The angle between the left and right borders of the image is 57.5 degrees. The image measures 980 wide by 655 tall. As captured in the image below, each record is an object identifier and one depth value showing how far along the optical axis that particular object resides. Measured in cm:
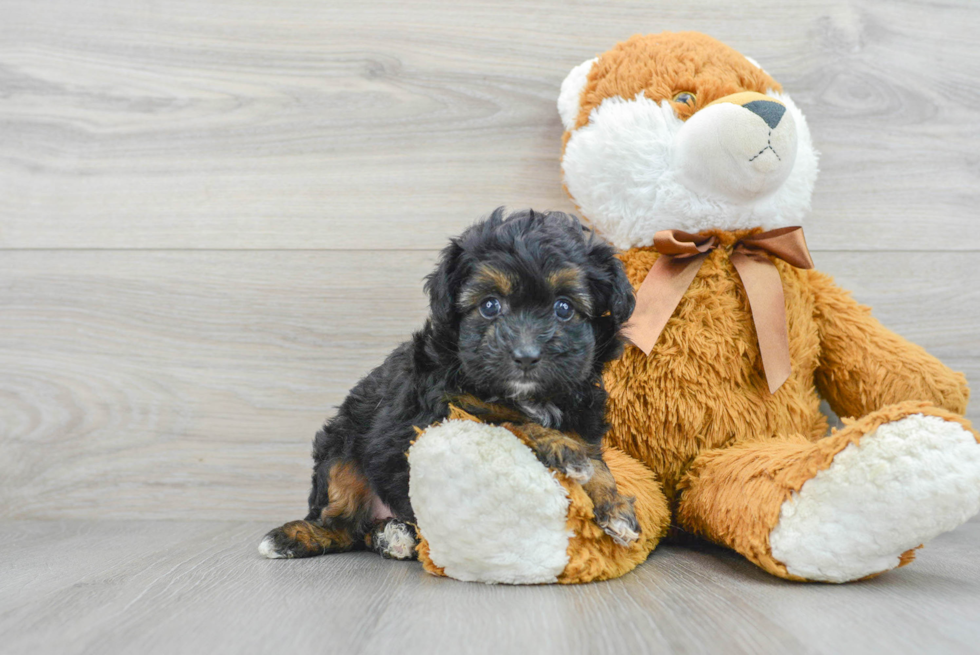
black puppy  47
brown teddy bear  47
